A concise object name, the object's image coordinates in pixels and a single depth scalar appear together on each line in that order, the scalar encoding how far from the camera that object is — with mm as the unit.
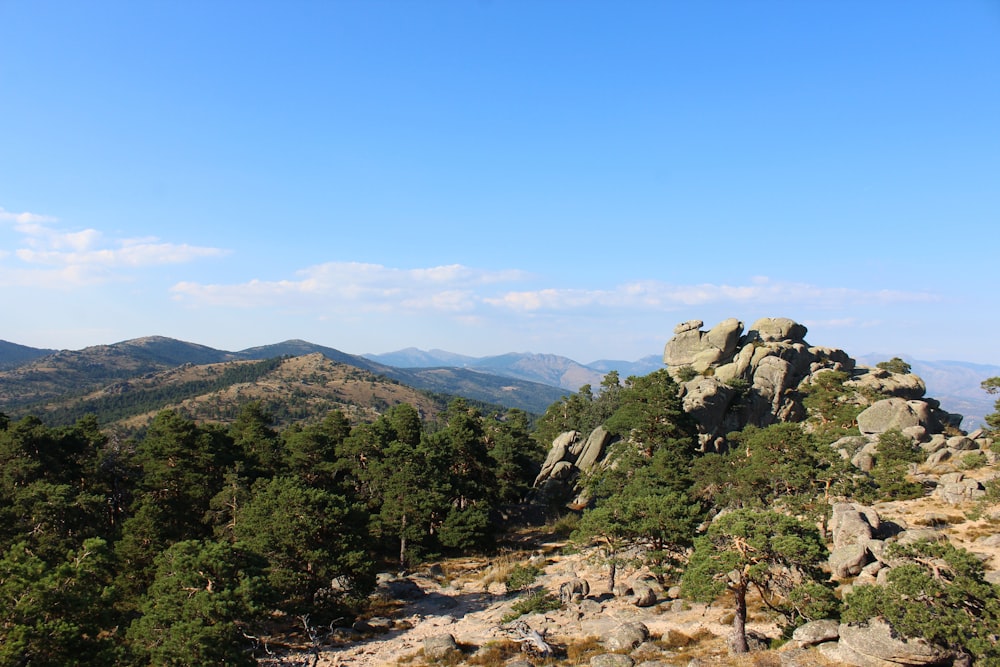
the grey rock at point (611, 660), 26609
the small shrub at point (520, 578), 42688
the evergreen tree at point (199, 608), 22078
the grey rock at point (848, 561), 30797
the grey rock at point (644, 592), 36188
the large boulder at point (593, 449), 70438
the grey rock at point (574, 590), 38188
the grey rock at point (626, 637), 29125
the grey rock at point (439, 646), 30531
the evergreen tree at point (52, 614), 18422
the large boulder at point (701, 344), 90188
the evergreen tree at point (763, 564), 24484
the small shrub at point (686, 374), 84188
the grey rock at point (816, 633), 24391
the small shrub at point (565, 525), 60812
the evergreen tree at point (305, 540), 32469
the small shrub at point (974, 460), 51781
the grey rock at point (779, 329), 95375
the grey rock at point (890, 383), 80500
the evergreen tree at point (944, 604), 19125
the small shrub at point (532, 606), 35688
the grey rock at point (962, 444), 58544
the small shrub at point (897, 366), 93875
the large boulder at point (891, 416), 67375
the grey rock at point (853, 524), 32406
